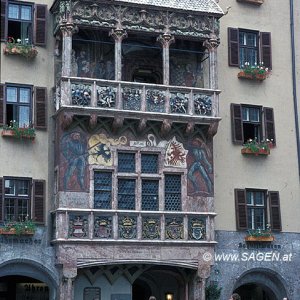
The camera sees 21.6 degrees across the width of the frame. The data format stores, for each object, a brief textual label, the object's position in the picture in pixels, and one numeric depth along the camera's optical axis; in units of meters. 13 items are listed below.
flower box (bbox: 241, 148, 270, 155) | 30.59
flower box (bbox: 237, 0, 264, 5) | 31.96
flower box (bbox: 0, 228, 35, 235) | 26.52
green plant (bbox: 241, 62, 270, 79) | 31.08
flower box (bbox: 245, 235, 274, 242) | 30.06
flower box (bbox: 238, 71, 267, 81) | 31.09
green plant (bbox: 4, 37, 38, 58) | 27.67
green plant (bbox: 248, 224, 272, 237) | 30.14
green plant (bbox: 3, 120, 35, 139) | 27.36
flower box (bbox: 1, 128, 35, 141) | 27.31
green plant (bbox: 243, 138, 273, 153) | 30.59
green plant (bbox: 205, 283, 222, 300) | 28.94
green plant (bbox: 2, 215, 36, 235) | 26.59
